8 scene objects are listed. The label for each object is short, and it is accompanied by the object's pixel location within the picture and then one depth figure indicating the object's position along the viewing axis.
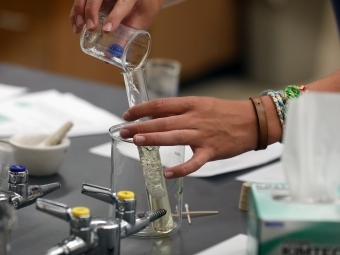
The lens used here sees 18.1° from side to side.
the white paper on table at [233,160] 1.39
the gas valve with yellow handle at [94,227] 1.04
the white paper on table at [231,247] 1.15
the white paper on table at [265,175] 1.38
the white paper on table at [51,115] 1.57
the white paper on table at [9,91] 1.72
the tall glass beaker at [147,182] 1.19
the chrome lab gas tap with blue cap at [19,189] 1.16
